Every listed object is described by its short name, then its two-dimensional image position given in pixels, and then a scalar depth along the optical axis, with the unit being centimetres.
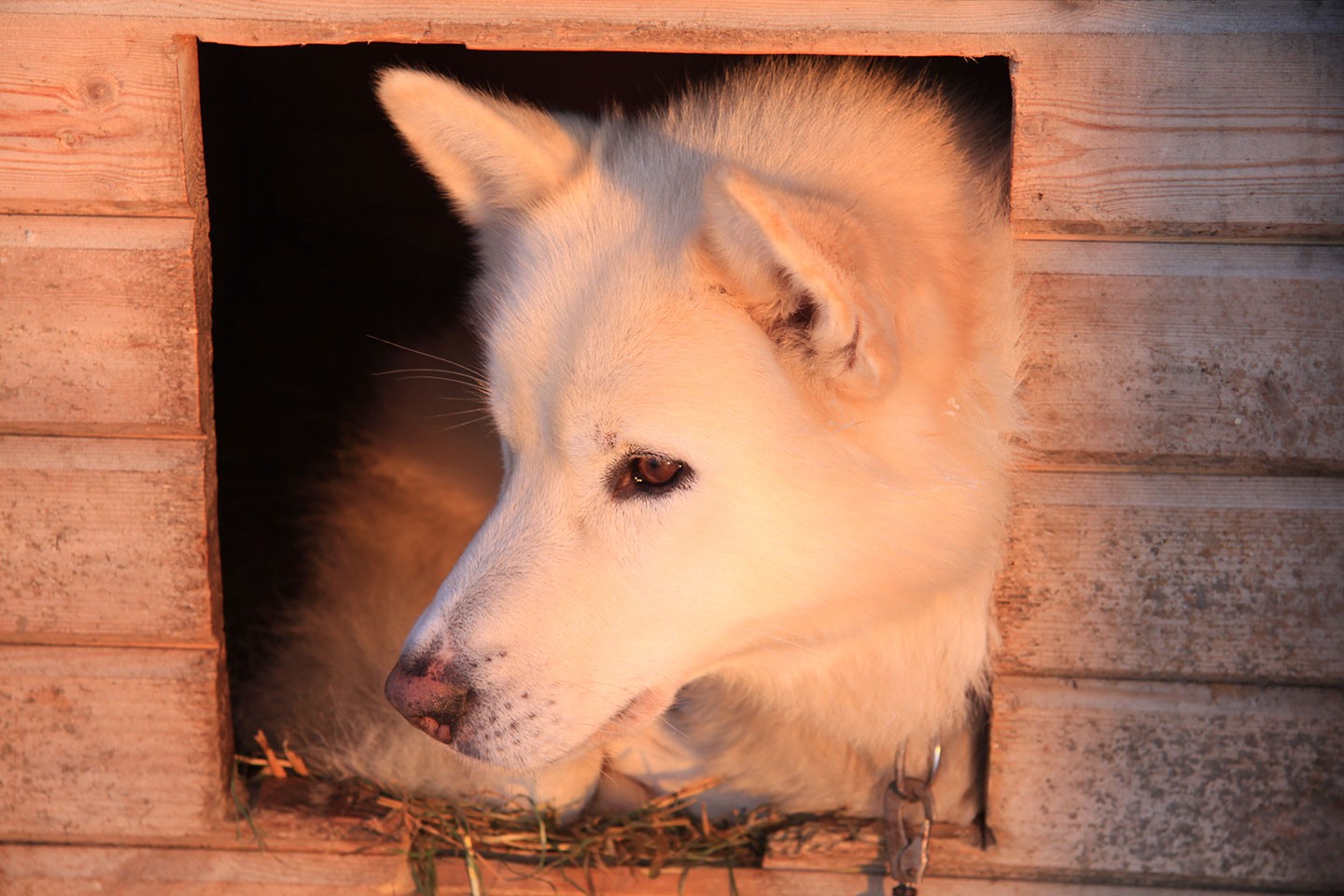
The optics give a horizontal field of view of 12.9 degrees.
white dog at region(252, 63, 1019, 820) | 225
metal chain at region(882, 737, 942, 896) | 233
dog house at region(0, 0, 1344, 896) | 227
